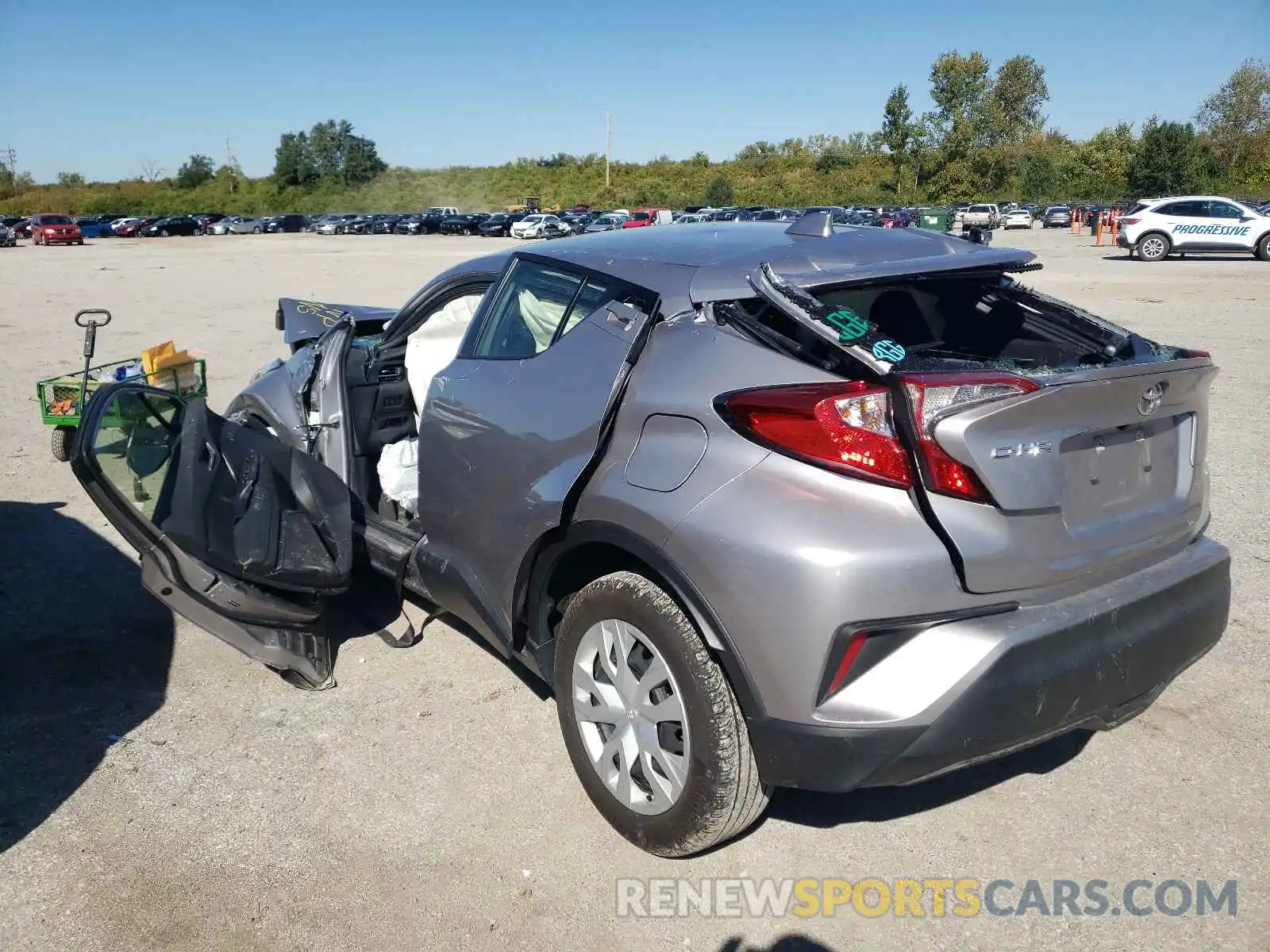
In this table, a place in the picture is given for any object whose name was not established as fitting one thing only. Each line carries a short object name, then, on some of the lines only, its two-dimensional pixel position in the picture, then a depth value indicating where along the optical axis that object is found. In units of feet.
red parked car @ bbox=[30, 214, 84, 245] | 158.51
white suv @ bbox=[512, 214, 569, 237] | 169.37
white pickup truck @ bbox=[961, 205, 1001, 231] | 165.78
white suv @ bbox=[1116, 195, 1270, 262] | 85.71
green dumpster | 117.08
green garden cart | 21.08
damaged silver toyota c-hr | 7.59
